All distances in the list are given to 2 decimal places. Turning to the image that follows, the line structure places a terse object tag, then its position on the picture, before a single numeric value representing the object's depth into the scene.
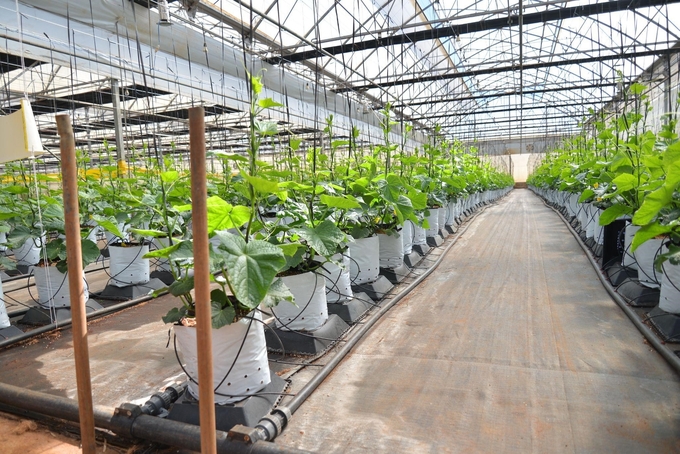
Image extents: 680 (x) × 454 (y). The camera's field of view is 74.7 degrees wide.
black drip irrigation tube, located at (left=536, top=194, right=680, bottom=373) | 1.78
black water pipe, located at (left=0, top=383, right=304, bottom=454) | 1.25
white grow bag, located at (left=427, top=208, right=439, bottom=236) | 5.08
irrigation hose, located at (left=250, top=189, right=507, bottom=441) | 1.36
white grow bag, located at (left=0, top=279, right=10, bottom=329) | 2.42
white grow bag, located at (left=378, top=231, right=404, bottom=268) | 3.39
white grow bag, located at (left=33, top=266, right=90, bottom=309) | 2.76
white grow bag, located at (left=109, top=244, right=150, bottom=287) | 3.29
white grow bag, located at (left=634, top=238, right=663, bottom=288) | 2.54
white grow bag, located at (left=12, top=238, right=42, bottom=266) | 4.48
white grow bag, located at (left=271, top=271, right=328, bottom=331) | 2.10
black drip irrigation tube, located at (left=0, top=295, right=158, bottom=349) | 2.31
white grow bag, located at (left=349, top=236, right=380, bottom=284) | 2.93
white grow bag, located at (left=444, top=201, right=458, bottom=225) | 6.29
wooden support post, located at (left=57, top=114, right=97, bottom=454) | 0.95
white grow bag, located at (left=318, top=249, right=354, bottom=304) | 2.54
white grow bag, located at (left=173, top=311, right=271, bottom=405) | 1.51
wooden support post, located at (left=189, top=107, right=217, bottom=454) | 0.85
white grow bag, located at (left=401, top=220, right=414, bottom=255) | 3.91
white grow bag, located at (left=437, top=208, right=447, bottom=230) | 5.60
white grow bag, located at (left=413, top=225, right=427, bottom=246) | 4.50
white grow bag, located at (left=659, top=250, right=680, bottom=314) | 2.09
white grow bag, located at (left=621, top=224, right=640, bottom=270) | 2.83
